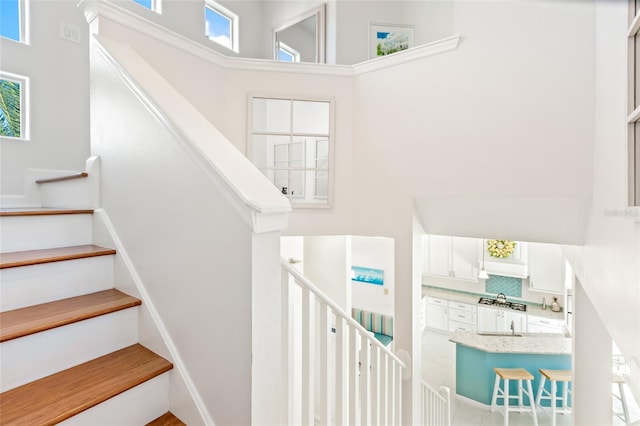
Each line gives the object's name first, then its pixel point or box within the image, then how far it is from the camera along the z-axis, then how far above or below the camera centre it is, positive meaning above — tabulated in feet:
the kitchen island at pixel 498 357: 14.30 -6.73
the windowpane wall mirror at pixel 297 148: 9.63 +1.78
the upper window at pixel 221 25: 12.67 +7.30
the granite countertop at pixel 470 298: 18.44 -5.96
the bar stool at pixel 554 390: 12.80 -7.52
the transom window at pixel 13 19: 8.18 +4.77
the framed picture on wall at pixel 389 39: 11.68 +6.08
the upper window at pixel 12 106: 8.22 +2.57
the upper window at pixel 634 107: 3.37 +1.08
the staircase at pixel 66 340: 3.11 -1.47
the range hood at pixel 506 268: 19.66 -3.76
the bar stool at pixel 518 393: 13.07 -7.71
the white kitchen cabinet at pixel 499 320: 19.13 -6.79
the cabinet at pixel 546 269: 18.60 -3.57
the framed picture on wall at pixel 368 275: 20.84 -4.44
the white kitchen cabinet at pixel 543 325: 18.16 -6.66
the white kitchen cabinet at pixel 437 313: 21.88 -7.23
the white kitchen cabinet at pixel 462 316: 20.57 -7.02
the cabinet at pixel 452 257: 21.63 -3.43
